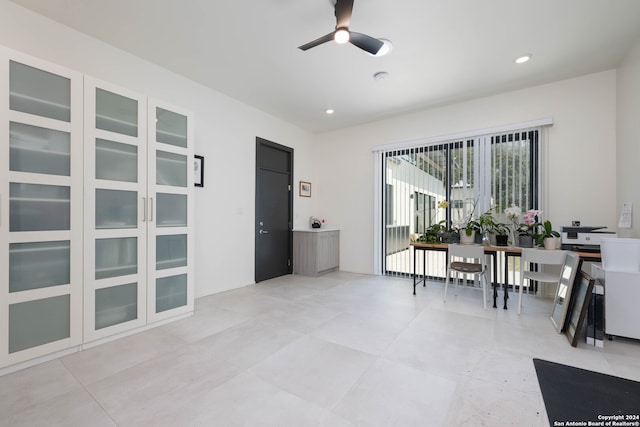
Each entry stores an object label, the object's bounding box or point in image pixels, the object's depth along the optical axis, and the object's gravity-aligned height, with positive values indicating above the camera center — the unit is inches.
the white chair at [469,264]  138.3 -24.7
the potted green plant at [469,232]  158.2 -9.6
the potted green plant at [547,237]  135.3 -10.8
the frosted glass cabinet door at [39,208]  80.4 +2.3
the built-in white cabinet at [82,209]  82.1 +2.1
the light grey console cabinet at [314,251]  203.3 -27.6
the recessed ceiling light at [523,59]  123.3 +72.1
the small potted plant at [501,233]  149.5 -10.2
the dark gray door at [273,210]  189.0 +4.0
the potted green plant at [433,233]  170.2 -11.1
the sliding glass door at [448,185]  157.5 +19.8
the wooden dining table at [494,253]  118.9 -18.9
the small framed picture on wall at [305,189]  223.8 +22.1
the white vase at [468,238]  158.6 -13.1
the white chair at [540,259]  121.7 -20.0
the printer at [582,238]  120.9 -10.1
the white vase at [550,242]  135.1 -13.2
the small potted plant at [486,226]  156.2 -6.1
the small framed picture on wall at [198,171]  149.4 +24.6
